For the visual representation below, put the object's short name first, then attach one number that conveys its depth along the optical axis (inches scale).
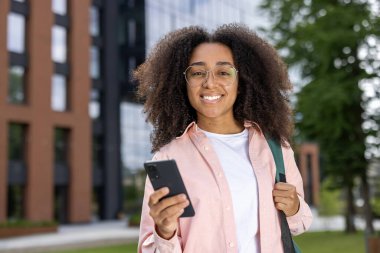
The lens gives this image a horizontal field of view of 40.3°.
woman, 78.7
